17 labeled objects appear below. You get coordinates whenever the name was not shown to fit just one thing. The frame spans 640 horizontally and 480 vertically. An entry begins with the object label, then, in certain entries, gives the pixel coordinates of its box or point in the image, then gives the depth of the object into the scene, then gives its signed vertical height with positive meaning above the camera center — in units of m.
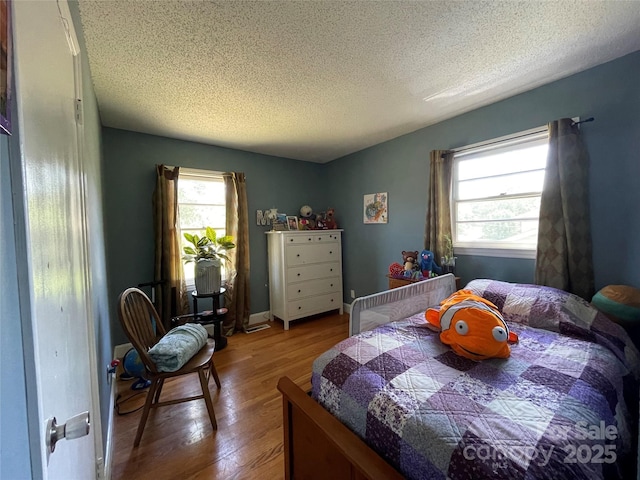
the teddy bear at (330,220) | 3.93 +0.17
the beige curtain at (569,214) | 1.90 +0.08
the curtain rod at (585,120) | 1.86 +0.75
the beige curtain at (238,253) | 3.26 -0.25
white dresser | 3.37 -0.57
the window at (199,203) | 3.09 +0.40
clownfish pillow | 1.27 -0.54
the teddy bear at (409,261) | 2.69 -0.35
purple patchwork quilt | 0.79 -0.66
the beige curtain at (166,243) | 2.79 -0.09
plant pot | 2.72 -0.44
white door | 0.45 +0.02
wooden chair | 1.58 -0.77
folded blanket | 1.62 -0.74
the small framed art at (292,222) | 3.74 +0.15
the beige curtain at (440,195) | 2.65 +0.35
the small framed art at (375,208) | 3.37 +0.30
